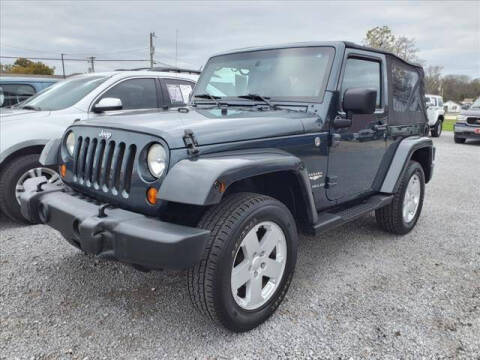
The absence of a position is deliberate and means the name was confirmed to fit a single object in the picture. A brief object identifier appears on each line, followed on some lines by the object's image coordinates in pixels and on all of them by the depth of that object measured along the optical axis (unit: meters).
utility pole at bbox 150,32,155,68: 35.24
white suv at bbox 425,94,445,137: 17.19
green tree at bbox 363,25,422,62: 31.41
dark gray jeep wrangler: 2.12
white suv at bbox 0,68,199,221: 4.26
